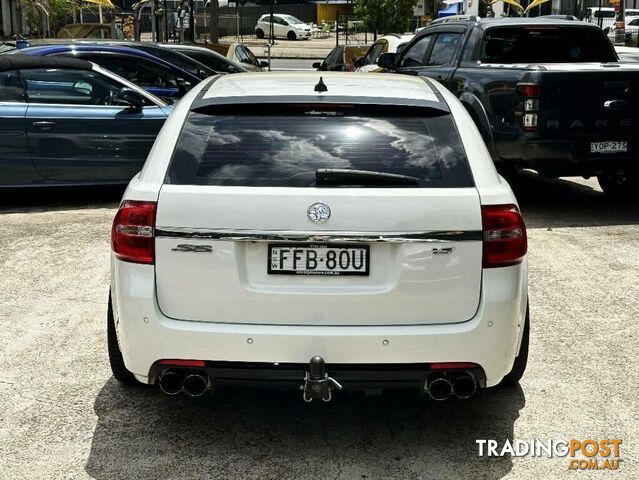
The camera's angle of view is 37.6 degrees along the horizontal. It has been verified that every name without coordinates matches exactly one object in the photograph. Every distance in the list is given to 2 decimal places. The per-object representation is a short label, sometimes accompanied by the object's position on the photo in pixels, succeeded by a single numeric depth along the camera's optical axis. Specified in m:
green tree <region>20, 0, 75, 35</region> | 36.38
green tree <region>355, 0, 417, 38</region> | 49.16
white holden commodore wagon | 3.78
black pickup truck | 8.98
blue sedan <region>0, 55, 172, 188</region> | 9.42
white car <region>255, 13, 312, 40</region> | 58.48
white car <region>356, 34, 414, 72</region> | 16.67
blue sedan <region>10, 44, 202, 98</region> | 11.76
